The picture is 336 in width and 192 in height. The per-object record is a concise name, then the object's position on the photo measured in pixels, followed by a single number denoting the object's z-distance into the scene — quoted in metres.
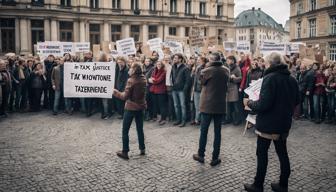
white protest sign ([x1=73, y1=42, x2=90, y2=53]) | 16.63
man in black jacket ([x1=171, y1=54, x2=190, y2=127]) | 10.73
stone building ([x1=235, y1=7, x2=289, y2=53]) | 116.12
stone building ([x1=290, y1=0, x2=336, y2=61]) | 42.78
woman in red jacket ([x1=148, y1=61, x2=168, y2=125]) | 11.01
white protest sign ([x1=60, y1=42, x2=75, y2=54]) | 16.17
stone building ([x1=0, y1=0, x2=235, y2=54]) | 38.94
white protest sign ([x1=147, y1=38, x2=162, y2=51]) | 15.08
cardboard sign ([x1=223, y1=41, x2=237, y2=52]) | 18.88
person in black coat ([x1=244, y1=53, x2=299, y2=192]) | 5.20
